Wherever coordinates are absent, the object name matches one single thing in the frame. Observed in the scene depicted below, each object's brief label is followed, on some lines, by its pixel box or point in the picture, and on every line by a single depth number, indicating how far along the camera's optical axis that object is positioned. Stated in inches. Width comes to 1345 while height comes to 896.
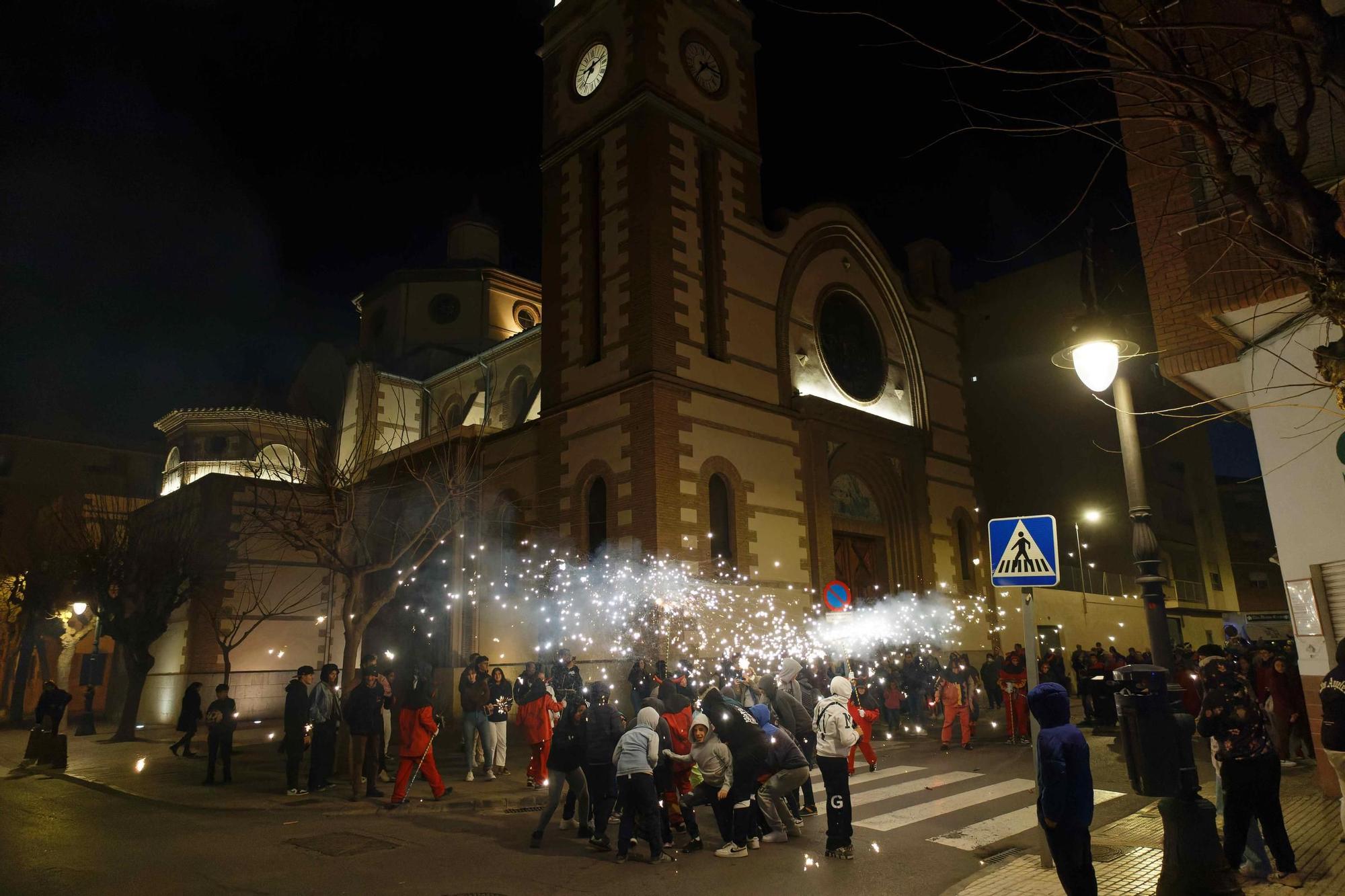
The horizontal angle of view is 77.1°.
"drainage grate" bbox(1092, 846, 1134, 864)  299.0
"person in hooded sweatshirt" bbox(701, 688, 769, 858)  333.1
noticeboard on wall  359.9
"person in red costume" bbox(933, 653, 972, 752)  609.3
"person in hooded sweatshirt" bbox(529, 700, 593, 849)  362.3
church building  754.2
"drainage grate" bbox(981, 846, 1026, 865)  307.4
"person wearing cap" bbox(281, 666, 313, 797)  489.7
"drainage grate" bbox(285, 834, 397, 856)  345.4
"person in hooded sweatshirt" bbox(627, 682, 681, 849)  358.0
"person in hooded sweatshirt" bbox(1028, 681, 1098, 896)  211.3
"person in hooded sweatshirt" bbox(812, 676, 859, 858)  320.8
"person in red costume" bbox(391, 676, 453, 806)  442.9
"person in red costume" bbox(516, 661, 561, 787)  481.4
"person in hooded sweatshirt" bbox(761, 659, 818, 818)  410.0
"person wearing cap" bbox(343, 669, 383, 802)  463.2
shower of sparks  681.6
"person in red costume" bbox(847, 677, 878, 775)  484.7
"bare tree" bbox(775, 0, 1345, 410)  180.2
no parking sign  766.5
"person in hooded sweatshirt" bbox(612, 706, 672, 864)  327.3
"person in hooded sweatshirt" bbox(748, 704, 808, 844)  344.2
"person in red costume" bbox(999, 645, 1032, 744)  631.8
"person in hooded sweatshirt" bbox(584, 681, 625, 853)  347.6
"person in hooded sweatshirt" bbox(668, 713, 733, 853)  337.7
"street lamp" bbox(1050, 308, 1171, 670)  273.3
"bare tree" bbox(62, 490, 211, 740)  852.0
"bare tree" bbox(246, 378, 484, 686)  582.9
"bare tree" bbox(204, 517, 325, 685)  913.5
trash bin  239.1
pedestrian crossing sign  303.1
